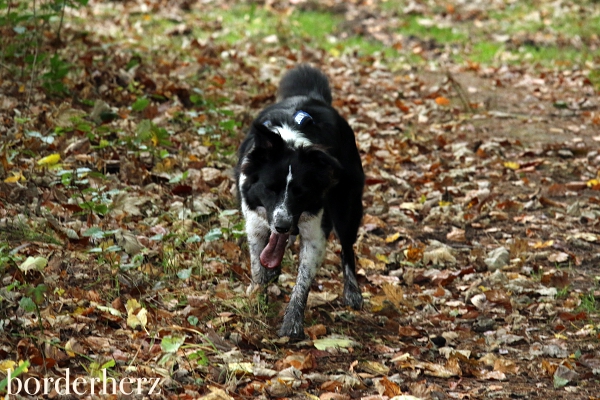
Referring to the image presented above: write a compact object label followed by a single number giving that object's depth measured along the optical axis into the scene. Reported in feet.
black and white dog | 33.27
